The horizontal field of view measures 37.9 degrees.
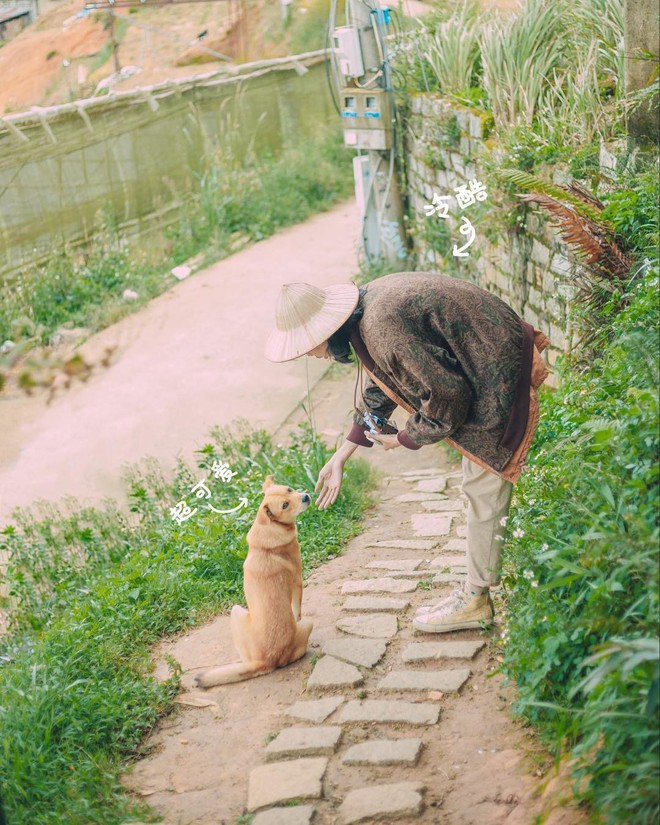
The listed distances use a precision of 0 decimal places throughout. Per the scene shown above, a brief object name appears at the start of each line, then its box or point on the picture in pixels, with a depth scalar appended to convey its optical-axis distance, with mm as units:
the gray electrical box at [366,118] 9648
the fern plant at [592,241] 4699
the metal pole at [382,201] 9516
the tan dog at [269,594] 4125
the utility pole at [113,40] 13844
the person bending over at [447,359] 3709
